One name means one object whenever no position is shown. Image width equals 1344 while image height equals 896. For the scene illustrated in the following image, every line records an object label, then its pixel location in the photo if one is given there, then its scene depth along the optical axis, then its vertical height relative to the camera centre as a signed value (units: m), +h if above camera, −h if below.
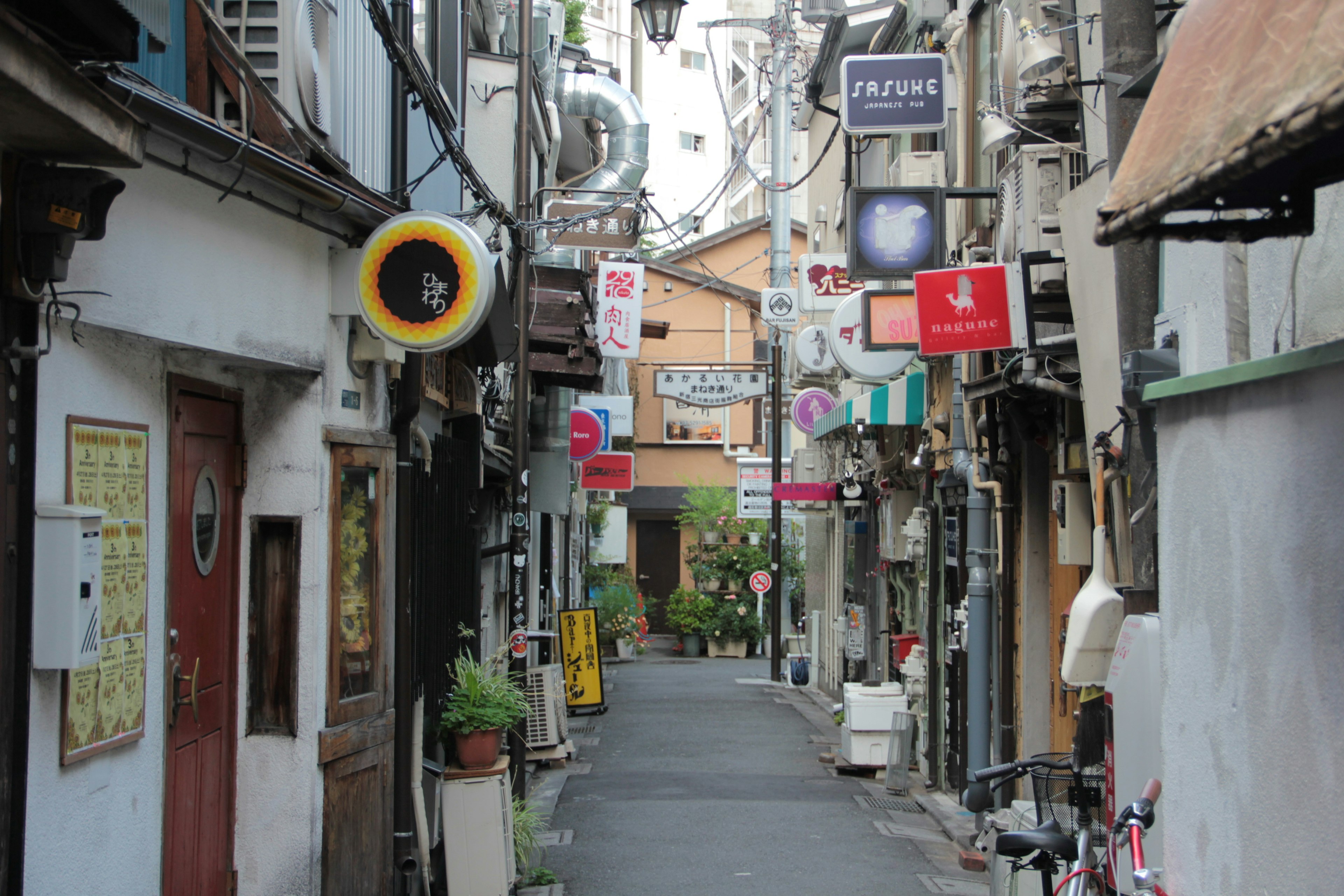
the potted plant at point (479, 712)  8.09 -1.32
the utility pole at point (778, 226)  22.53 +5.68
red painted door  5.55 -0.60
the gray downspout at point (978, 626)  9.51 -0.89
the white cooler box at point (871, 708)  13.09 -2.08
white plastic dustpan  5.27 -0.54
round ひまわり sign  6.40 +1.25
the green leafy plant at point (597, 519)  32.06 -0.02
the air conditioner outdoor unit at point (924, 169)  11.78 +3.40
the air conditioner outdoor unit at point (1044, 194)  8.02 +2.16
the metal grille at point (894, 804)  11.75 -2.84
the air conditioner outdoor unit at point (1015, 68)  7.98 +3.08
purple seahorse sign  21.19 +1.95
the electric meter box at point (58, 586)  4.01 -0.22
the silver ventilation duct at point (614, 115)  21.03 +7.05
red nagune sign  8.66 +1.47
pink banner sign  19.14 +0.41
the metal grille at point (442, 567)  8.04 -0.36
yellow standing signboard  17.11 -2.10
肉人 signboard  18.33 +3.21
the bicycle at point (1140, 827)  3.71 -1.03
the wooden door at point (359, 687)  6.48 -0.95
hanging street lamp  14.49 +6.02
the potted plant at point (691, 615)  30.86 -2.51
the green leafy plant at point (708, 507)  31.81 +0.27
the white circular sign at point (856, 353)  13.07 +1.79
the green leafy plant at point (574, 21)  25.02 +10.44
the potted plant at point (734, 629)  30.77 -2.87
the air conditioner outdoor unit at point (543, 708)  13.47 -2.13
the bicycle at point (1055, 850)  4.54 -1.31
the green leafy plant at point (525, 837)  8.63 -2.32
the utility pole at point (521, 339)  11.64 +1.76
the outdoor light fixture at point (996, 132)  8.38 +2.69
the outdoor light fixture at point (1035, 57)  7.50 +2.86
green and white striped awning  12.84 +1.23
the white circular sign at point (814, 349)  18.94 +2.64
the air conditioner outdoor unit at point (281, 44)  6.20 +2.46
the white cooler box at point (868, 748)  13.24 -2.53
